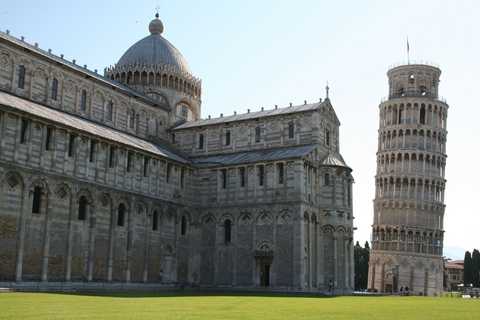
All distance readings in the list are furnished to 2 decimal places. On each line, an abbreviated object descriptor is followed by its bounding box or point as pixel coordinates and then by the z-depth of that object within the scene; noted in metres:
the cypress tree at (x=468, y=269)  102.69
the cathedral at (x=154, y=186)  41.62
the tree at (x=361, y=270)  97.50
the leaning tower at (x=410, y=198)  84.62
